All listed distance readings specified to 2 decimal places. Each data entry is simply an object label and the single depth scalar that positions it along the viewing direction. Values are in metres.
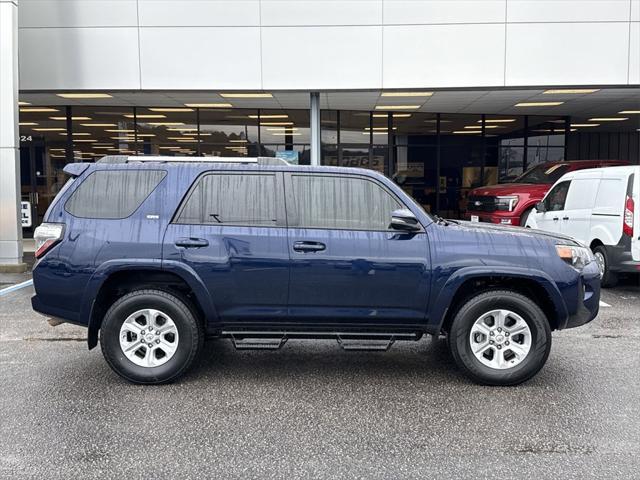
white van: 8.23
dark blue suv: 4.73
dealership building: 11.96
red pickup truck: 12.22
